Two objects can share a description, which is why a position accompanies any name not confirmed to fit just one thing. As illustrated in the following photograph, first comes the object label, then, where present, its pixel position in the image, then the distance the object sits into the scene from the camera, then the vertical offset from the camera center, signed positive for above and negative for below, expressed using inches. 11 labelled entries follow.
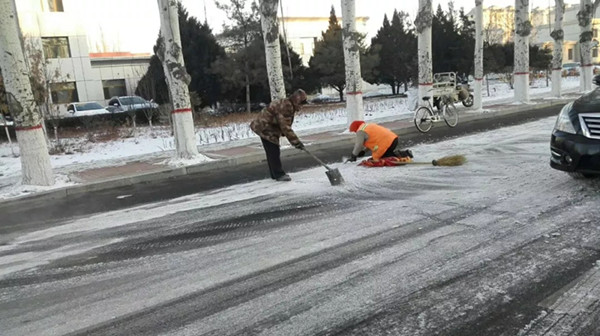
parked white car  1064.2 +12.9
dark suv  203.6 -32.9
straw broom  305.7 -54.0
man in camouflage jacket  297.7 -19.8
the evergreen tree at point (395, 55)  1285.7 +68.3
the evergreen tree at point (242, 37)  968.9 +132.8
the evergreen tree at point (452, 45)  1258.0 +77.6
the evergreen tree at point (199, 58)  1031.0 +94.0
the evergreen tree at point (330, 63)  1192.8 +63.7
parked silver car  782.5 +8.9
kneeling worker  318.0 -36.4
